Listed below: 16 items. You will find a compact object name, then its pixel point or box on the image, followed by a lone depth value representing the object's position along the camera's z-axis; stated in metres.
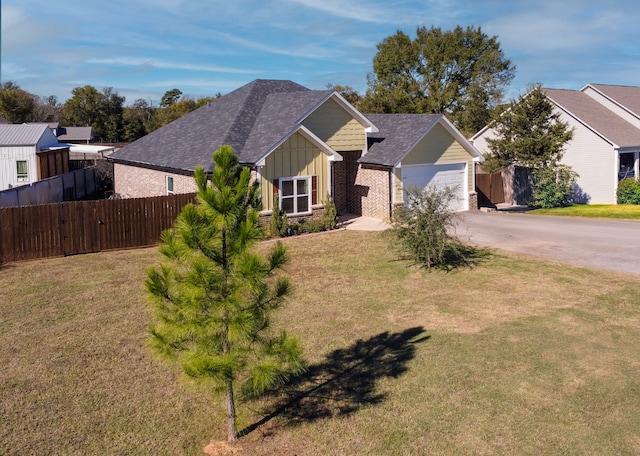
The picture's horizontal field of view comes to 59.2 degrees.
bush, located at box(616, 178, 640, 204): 31.50
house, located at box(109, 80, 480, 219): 23.42
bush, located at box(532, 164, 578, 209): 30.50
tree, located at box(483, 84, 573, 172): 30.38
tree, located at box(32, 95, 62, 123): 86.69
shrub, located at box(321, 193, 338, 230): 23.67
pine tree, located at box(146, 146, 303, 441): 7.23
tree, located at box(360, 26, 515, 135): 59.06
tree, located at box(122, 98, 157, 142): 80.75
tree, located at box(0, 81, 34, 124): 74.88
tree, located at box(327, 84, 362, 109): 59.41
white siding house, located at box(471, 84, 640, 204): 32.16
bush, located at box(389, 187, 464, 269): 16.88
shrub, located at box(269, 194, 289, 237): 22.41
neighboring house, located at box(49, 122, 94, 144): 69.53
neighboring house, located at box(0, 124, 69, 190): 34.25
